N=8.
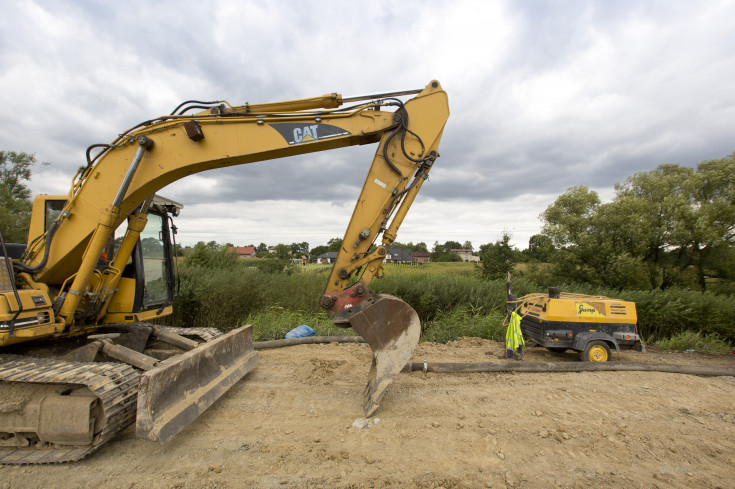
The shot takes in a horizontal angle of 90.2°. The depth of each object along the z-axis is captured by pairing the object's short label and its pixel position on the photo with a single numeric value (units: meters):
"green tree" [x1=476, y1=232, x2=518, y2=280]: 17.41
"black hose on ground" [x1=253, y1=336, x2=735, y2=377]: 4.99
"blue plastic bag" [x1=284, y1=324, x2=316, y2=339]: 7.58
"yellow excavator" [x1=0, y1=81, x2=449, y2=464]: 3.48
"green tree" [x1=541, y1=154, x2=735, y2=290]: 15.46
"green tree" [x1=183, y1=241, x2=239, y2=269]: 14.45
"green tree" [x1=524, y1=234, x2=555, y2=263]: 18.16
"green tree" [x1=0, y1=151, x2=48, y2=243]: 19.36
